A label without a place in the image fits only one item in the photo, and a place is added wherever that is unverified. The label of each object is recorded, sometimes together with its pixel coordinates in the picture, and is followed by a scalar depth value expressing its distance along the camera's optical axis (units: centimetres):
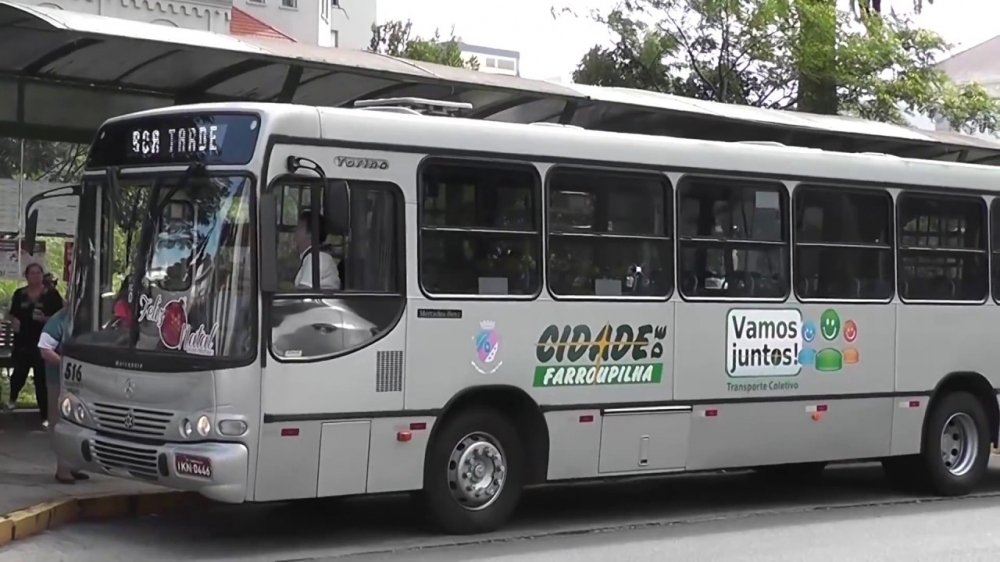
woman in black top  1487
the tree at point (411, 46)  5934
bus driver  967
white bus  955
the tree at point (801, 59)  3050
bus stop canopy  1314
